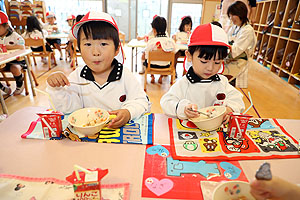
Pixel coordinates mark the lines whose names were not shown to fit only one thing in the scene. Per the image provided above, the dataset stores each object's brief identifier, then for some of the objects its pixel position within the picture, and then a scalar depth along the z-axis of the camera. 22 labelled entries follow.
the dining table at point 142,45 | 3.75
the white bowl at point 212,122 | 0.93
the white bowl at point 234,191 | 0.55
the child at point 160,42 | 3.35
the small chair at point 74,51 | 4.37
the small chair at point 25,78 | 3.15
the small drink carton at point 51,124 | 0.89
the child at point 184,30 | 4.33
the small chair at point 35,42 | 4.04
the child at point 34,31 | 4.41
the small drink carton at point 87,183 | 0.56
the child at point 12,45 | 2.90
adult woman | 3.15
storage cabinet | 3.81
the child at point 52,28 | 5.39
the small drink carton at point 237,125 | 0.93
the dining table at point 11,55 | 2.31
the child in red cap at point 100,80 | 1.02
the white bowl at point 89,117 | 0.95
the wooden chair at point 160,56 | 3.24
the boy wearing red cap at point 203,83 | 1.07
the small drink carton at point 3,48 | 2.66
